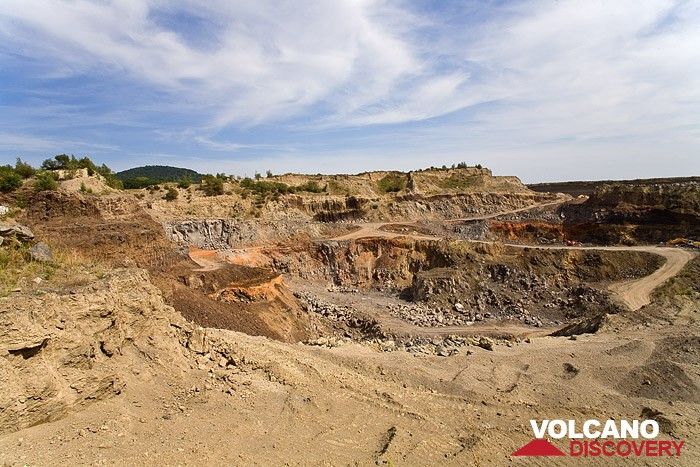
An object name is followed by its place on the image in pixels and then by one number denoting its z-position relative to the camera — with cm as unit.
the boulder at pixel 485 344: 1337
